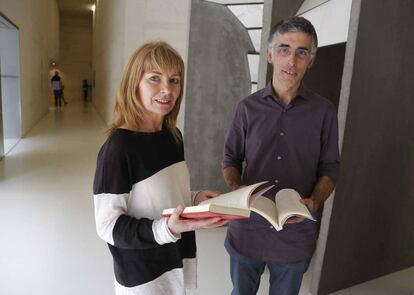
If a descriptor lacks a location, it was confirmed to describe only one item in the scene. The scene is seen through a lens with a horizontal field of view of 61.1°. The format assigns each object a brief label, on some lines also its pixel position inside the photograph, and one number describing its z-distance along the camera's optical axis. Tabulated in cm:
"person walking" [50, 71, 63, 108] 1634
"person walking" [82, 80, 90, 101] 2248
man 160
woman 114
